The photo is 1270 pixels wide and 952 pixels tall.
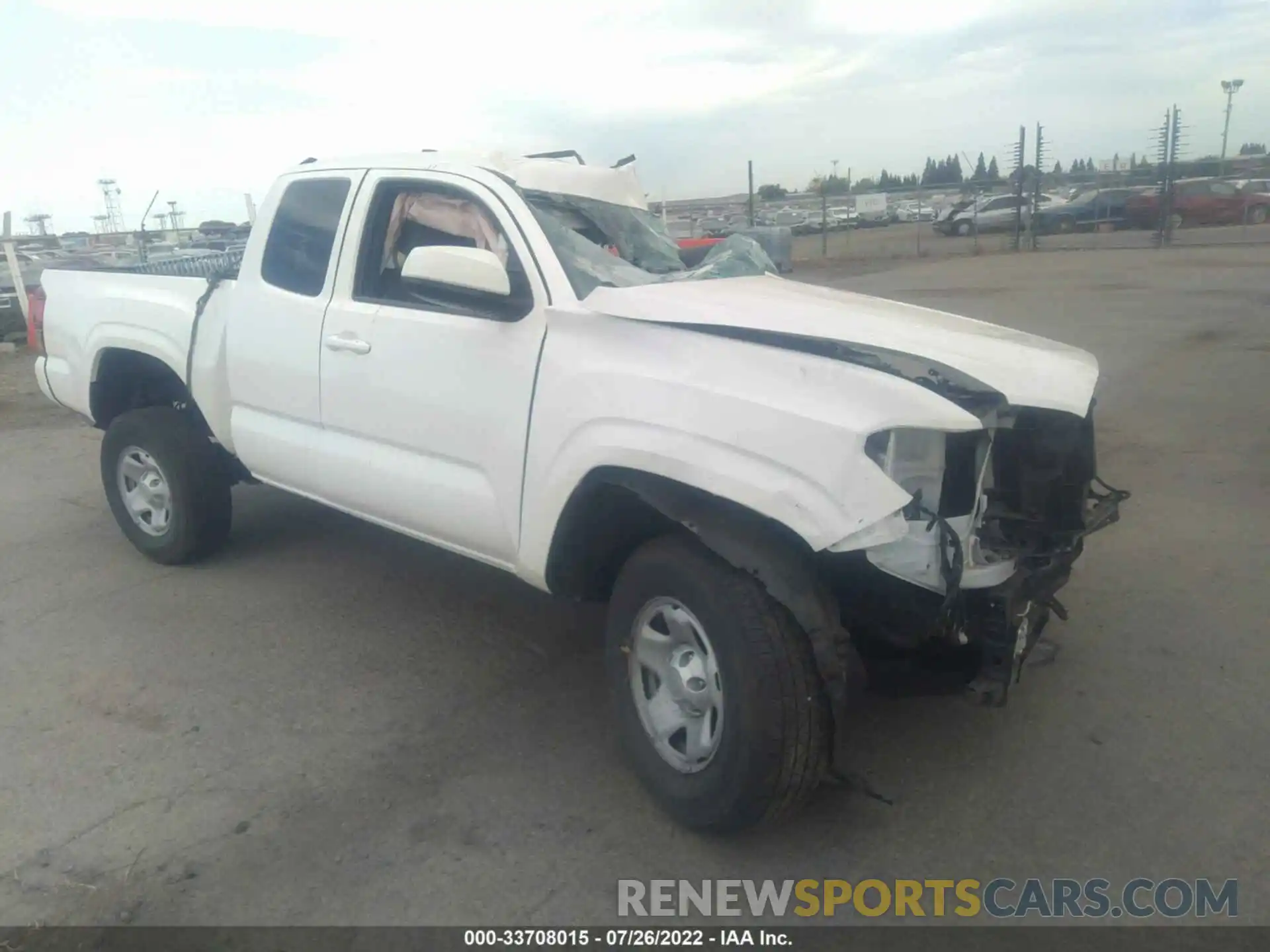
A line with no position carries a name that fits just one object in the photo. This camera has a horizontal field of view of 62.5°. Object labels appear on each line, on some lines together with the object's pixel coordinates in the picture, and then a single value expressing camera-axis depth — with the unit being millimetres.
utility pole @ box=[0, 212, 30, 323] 14656
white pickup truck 2900
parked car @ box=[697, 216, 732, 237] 24770
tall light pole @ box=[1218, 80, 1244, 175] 43406
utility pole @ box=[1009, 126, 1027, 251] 24812
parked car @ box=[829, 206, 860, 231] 38238
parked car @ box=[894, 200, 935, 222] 46000
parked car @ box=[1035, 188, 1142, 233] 28203
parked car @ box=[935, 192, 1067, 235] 30203
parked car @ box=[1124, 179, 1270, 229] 27625
